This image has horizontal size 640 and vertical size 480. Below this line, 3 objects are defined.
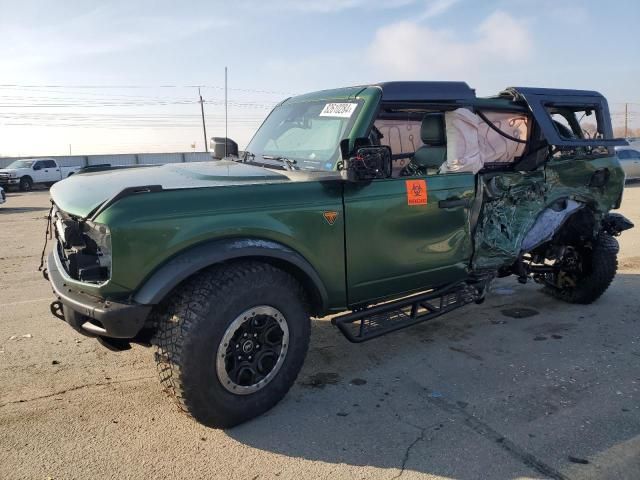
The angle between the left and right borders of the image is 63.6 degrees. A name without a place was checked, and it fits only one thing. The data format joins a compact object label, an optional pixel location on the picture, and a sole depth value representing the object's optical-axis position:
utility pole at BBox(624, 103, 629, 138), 81.26
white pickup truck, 27.11
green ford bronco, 2.90
